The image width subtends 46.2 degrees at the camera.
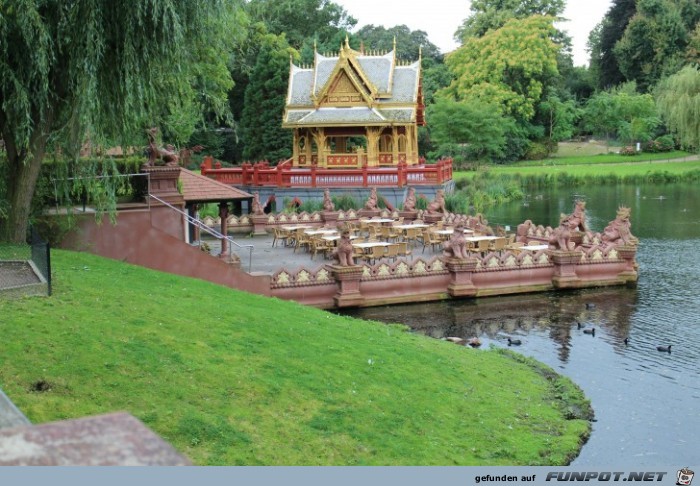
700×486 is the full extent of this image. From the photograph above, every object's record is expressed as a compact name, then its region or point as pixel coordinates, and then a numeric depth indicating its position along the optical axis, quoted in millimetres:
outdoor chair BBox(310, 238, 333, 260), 27797
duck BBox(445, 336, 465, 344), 18625
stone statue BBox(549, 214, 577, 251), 25031
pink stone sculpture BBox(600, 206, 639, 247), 26094
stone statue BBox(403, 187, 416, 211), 35000
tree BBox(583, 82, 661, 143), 80438
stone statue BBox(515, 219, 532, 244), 29031
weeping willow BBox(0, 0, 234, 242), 15531
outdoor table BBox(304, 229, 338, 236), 28891
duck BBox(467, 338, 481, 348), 18328
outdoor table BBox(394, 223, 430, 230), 30434
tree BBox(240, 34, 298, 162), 59406
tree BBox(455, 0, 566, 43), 87188
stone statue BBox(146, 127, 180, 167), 21272
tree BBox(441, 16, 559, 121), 75812
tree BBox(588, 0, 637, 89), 92250
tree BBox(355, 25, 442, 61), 97812
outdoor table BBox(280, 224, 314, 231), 30672
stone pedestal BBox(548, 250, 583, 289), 24812
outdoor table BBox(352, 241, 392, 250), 25641
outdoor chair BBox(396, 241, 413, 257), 26328
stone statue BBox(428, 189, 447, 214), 33531
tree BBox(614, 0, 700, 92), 83625
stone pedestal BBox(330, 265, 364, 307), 22438
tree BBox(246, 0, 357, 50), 75438
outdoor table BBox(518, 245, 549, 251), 26062
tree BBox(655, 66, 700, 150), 66438
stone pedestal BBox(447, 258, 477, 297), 23625
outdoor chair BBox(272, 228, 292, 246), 30988
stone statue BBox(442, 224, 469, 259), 23844
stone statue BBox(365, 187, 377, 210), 35812
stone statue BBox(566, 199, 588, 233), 27453
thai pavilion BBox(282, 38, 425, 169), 46719
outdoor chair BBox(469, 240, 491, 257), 26625
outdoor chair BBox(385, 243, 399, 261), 25942
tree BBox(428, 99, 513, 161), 68000
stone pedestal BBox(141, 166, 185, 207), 20859
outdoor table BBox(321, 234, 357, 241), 27481
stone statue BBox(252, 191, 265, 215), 35281
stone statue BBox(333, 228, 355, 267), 22641
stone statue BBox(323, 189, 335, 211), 34844
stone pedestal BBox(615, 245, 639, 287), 25656
